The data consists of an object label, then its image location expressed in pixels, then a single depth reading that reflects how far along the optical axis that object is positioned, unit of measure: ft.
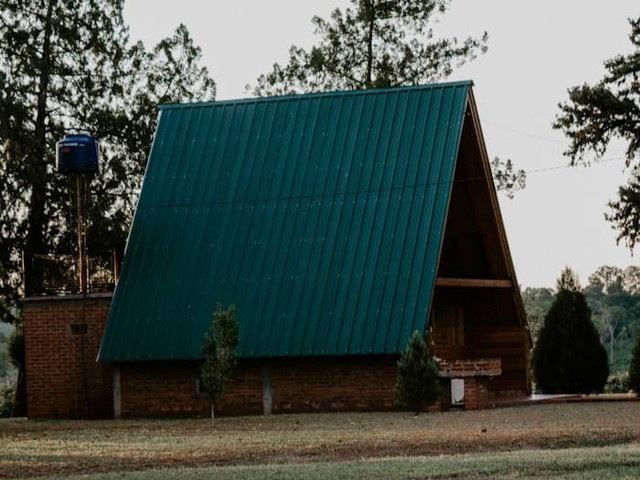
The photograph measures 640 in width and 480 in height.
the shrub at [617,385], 160.20
